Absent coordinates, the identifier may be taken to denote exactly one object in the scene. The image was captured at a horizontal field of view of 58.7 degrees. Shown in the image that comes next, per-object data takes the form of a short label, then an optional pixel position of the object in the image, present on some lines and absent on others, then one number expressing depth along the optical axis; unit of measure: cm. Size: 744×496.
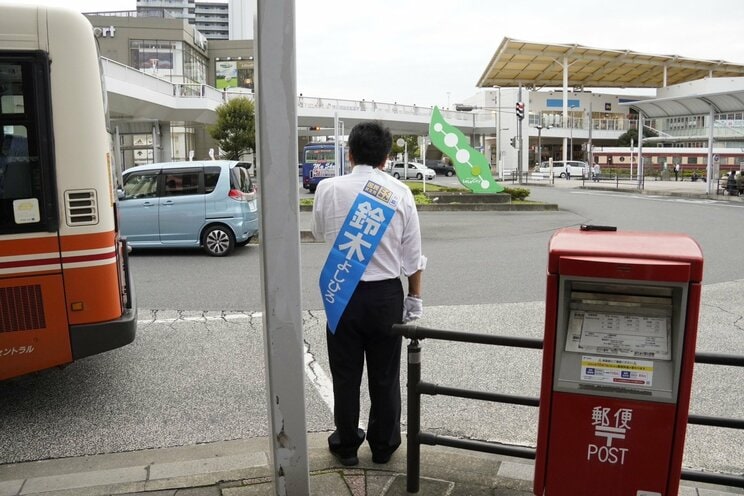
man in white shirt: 340
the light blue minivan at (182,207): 1207
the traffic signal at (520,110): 4550
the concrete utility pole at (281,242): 272
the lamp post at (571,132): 7472
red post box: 242
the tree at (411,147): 8018
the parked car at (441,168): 6847
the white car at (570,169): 6093
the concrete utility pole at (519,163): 4909
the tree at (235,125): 3872
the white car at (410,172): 5402
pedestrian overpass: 3192
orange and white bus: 453
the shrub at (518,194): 2458
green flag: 2319
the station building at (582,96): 6147
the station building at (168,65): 4325
